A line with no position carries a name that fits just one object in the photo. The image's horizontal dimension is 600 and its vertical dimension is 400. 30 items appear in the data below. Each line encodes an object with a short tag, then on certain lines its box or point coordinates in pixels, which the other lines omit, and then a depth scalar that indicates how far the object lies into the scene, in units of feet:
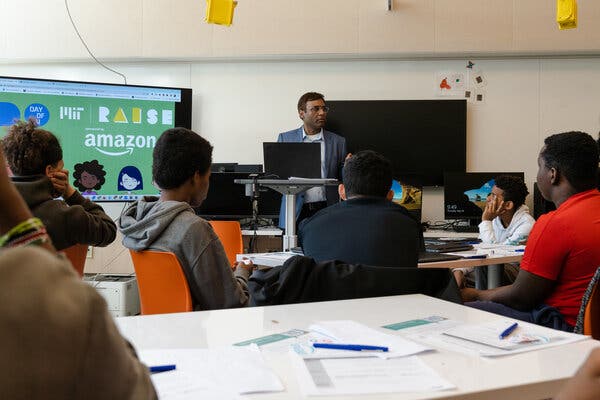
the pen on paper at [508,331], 3.74
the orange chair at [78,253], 8.08
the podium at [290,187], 10.05
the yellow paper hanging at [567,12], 12.85
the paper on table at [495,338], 3.47
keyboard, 15.26
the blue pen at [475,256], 8.83
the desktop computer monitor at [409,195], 15.99
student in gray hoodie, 6.47
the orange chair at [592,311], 5.42
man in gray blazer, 15.89
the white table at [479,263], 8.61
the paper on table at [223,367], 2.80
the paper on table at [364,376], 2.78
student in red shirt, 6.75
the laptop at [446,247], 9.50
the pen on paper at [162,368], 2.98
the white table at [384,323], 2.86
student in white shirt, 11.69
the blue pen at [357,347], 3.40
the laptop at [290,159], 12.16
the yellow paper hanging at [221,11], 12.96
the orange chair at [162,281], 6.36
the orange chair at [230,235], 11.74
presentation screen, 17.16
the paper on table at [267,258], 8.61
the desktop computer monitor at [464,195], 15.93
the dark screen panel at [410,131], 17.80
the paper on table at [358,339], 3.34
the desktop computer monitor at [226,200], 15.11
